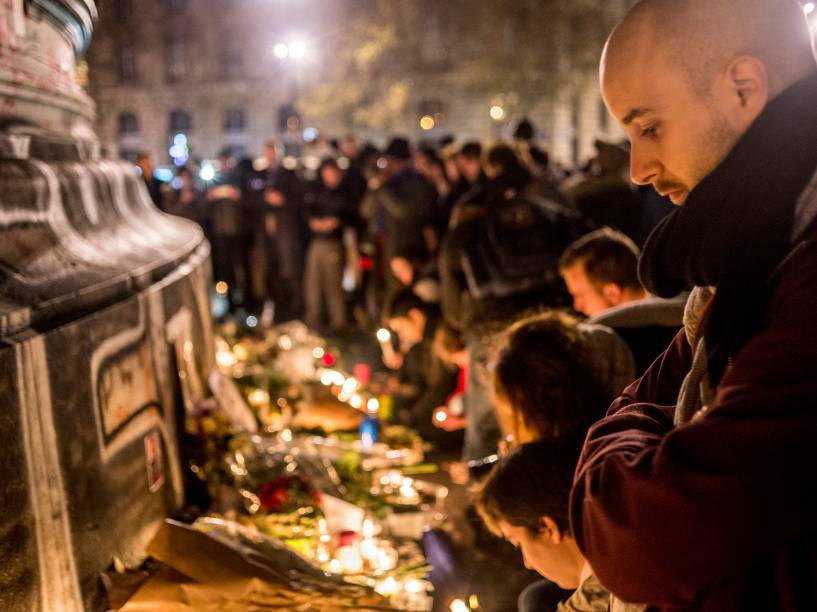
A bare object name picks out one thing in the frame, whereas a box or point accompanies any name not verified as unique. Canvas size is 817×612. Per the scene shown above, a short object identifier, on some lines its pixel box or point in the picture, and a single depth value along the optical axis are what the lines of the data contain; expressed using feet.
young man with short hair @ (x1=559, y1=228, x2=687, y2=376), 12.74
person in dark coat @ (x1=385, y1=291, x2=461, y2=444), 22.26
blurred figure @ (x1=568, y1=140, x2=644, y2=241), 22.38
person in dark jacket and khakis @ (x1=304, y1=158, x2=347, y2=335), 36.81
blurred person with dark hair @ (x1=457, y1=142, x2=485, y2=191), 27.07
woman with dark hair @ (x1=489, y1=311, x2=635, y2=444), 9.41
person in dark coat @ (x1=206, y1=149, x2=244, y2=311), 40.91
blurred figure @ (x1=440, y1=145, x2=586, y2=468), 17.58
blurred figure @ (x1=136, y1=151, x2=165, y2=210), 37.78
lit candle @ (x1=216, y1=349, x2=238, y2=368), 21.94
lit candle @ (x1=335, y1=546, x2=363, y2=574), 12.96
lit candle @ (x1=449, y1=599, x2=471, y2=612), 11.40
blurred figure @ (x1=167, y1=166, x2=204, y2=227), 41.45
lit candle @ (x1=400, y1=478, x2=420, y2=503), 15.98
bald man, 4.11
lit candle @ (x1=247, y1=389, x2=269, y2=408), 19.62
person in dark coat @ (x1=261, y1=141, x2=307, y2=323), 39.78
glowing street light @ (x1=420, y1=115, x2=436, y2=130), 160.04
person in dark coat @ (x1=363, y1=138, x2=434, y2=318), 31.86
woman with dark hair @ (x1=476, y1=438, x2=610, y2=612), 7.82
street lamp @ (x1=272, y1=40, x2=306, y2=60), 82.73
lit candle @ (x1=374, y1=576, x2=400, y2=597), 12.27
